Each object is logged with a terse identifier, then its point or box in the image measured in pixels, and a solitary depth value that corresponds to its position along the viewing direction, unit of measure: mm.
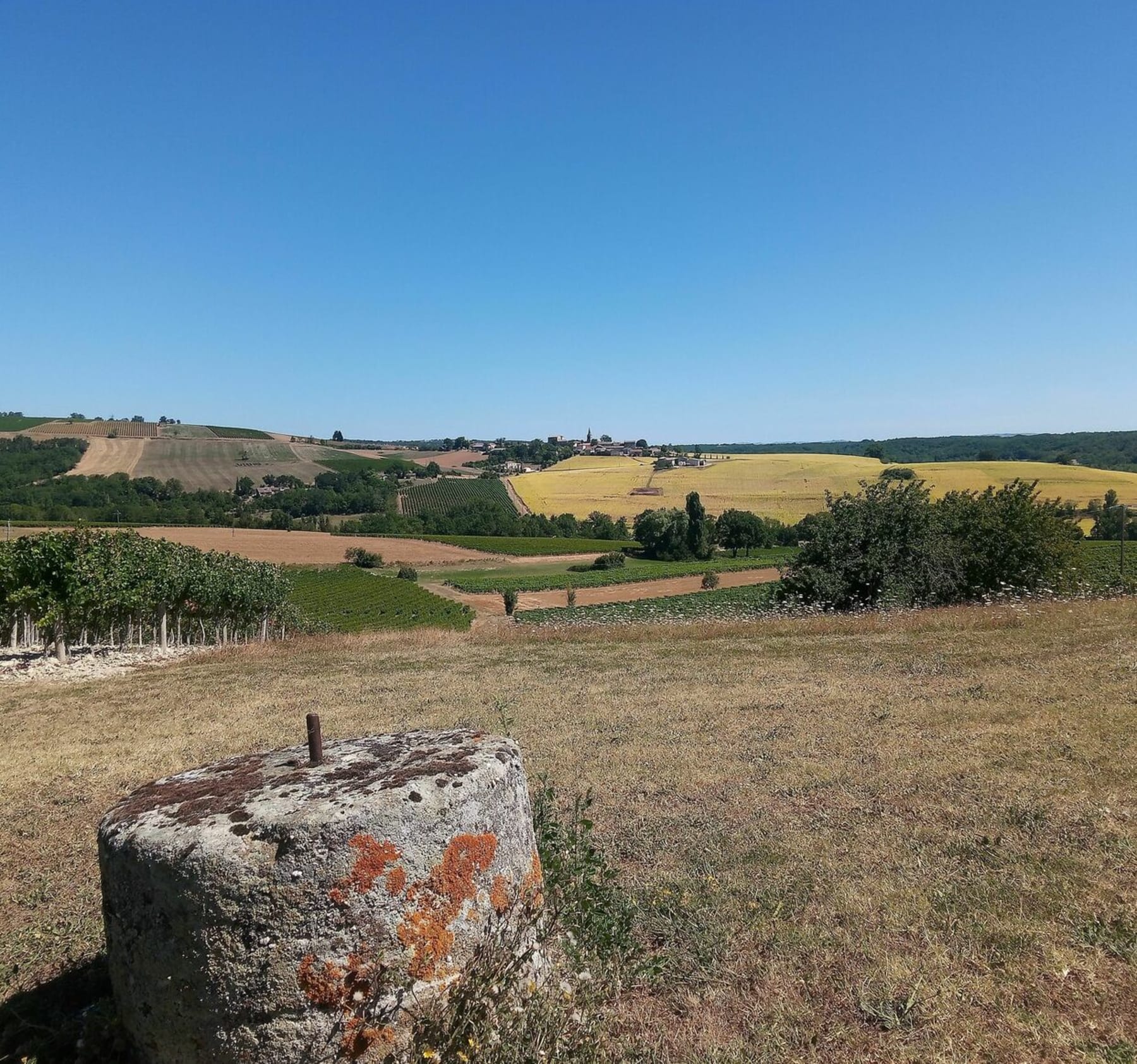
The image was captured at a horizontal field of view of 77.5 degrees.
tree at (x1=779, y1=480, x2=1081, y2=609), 26141
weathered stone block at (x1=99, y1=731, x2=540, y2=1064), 3393
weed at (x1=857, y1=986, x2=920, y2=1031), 3959
